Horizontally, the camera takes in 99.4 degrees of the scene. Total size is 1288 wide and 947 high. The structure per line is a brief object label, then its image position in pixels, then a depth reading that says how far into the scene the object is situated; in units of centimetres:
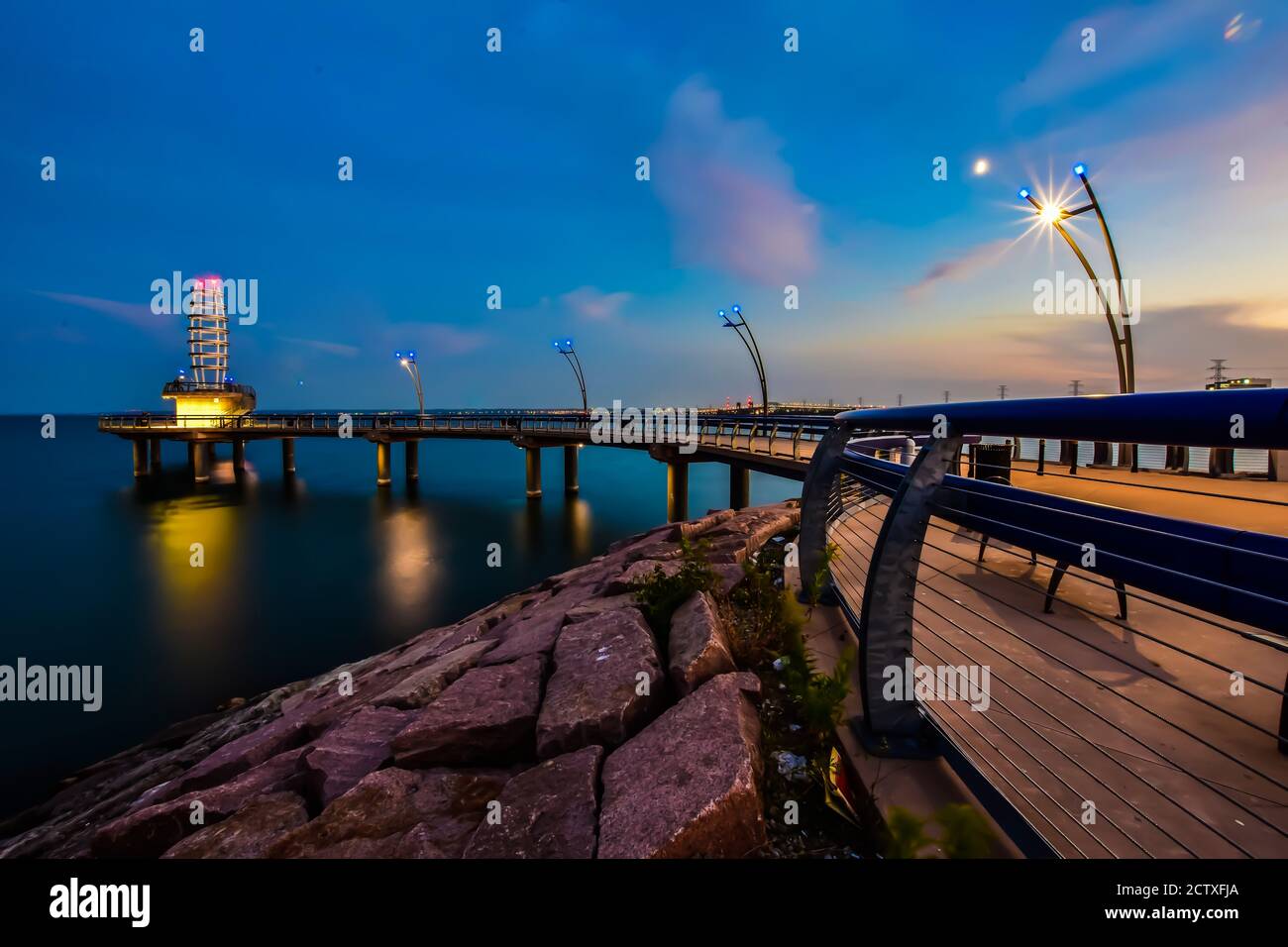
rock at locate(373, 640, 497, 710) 428
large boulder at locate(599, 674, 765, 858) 210
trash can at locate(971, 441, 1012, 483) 916
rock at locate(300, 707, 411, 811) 332
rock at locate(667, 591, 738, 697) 314
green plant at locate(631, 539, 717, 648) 411
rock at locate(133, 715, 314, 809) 471
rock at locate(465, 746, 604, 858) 223
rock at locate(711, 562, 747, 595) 462
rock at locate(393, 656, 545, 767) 313
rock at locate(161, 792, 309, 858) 288
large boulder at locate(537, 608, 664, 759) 295
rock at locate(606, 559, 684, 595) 507
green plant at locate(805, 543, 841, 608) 338
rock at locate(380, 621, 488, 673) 654
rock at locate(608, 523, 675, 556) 866
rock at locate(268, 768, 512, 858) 252
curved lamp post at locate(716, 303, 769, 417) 2992
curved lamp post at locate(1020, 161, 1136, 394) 1302
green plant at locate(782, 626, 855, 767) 240
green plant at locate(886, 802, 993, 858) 153
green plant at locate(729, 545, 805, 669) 353
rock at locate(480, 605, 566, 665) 434
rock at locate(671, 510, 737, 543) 798
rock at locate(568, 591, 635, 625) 458
